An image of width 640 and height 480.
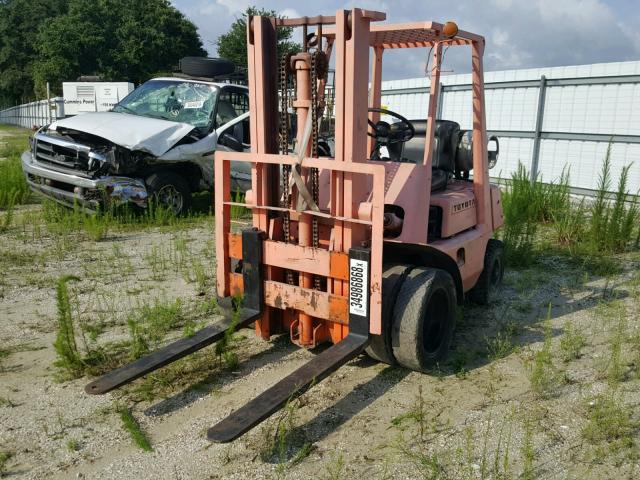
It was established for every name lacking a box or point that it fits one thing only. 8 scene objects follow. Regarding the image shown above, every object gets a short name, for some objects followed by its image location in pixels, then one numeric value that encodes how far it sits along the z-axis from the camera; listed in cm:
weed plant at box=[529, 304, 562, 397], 404
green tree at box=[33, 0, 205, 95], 4425
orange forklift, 389
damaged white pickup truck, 863
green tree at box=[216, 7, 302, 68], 4058
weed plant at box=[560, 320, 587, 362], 468
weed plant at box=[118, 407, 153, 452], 332
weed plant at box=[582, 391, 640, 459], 337
